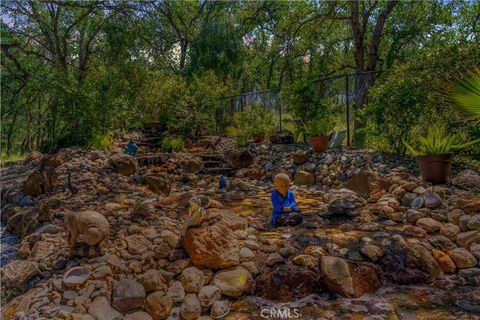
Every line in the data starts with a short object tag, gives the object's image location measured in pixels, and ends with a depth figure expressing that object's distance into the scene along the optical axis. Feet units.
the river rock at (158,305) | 9.12
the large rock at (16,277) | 10.69
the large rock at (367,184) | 17.16
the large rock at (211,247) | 10.48
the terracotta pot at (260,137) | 34.12
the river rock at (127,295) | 9.27
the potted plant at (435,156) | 15.40
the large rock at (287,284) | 9.50
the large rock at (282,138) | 30.30
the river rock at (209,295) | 9.44
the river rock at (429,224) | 12.25
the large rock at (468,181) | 14.96
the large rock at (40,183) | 20.06
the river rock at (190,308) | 9.02
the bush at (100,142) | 27.94
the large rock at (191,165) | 26.03
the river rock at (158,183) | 20.32
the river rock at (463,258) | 10.58
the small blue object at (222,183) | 21.83
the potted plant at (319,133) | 24.41
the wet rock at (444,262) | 10.51
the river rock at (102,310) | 8.90
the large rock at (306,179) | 22.11
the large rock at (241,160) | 27.48
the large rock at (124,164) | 22.52
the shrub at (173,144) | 32.83
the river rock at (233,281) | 9.75
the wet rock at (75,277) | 9.77
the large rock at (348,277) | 9.48
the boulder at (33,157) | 34.76
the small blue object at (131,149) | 28.07
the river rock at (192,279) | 9.87
